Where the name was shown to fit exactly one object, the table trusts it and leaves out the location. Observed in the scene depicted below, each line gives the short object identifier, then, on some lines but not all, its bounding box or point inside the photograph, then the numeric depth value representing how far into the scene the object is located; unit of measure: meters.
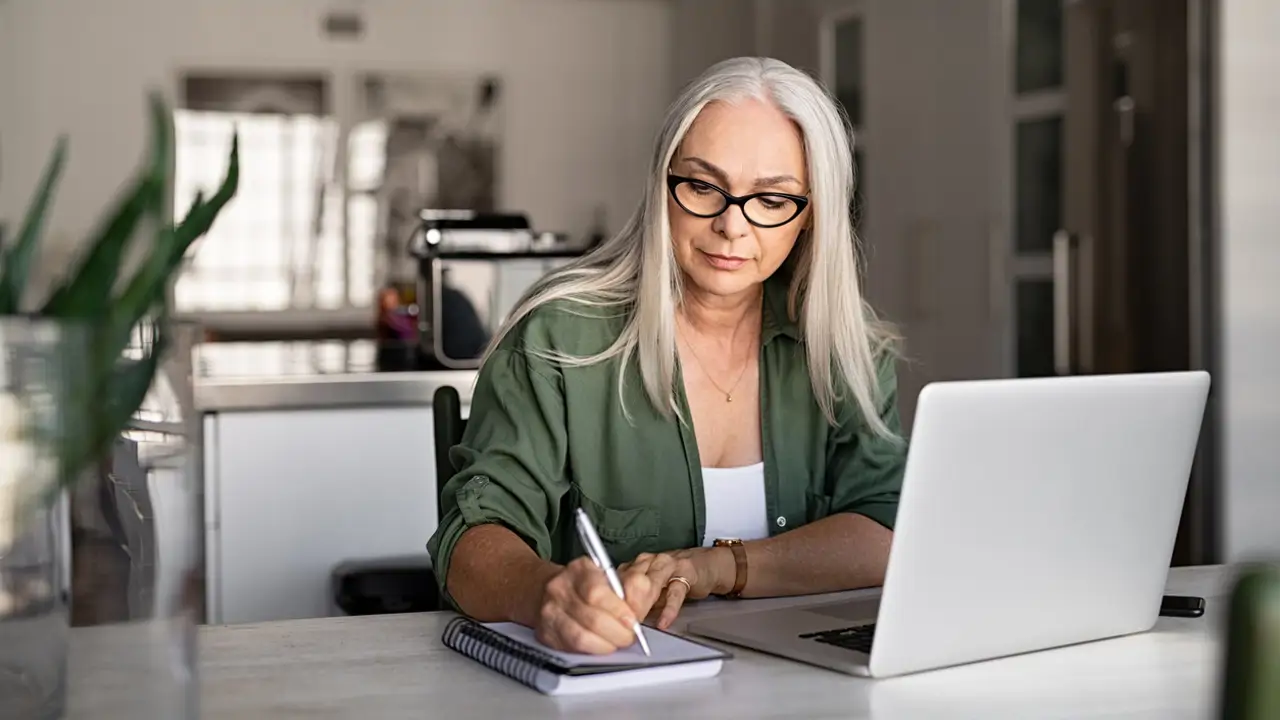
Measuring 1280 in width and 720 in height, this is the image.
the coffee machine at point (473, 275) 2.78
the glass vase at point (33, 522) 0.70
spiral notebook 1.07
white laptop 1.06
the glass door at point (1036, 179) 4.10
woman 1.59
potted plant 0.71
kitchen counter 2.48
